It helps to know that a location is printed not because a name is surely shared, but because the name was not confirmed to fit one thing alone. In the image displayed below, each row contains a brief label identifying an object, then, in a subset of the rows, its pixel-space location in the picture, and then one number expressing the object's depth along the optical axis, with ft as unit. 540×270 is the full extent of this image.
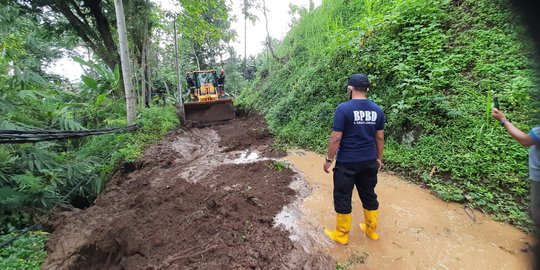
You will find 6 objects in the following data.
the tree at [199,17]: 27.64
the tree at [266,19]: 42.93
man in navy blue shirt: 8.60
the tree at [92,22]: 26.13
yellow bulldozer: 33.55
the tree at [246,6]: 55.83
